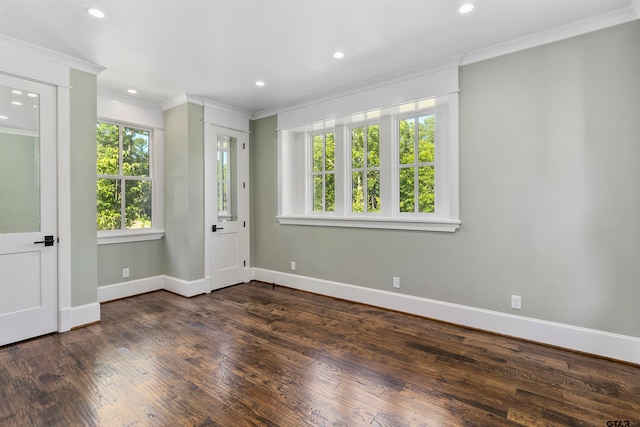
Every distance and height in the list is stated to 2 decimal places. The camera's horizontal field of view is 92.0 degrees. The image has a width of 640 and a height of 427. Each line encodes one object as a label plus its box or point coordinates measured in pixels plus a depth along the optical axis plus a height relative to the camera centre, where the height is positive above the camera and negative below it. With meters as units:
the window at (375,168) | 3.41 +0.58
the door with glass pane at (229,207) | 4.50 +0.11
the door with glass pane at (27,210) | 2.74 +0.06
